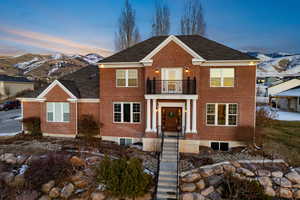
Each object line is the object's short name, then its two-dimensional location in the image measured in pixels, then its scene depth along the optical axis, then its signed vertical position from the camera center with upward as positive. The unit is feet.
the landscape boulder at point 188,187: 25.77 -14.51
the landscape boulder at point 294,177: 26.65 -13.10
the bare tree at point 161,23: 75.10 +34.83
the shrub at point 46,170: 27.07 -13.09
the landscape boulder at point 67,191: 25.20 -15.10
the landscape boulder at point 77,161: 30.07 -12.36
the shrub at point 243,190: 24.07 -14.04
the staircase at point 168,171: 25.17 -13.18
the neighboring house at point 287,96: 94.77 +1.54
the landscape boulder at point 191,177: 27.14 -13.62
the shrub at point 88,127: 43.96 -8.47
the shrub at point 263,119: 48.33 -6.25
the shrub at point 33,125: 46.88 -8.60
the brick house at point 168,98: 39.19 -0.36
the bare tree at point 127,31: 79.30 +32.61
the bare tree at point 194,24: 71.61 +32.84
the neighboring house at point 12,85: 130.62 +8.94
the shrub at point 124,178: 23.84 -12.26
